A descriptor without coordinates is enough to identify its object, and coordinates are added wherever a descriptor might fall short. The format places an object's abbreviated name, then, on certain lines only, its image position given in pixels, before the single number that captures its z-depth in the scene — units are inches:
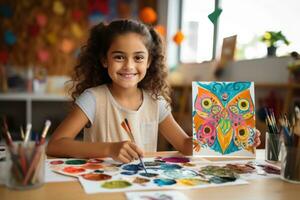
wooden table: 23.1
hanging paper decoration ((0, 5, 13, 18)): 144.9
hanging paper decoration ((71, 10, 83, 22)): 154.0
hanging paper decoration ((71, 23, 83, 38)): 153.9
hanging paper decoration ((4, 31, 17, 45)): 145.6
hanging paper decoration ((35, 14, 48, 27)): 148.7
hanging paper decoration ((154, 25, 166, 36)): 145.0
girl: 44.3
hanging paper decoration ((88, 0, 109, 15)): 154.6
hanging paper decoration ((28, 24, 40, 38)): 148.2
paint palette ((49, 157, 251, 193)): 25.7
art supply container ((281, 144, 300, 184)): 28.5
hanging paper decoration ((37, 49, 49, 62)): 150.4
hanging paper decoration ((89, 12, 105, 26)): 156.3
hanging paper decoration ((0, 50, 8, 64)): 147.1
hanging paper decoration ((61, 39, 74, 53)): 152.9
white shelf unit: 130.6
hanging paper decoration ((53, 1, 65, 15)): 150.3
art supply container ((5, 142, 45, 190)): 24.2
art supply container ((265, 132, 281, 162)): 35.8
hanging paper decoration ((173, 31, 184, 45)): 142.5
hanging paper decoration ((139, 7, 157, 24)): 153.3
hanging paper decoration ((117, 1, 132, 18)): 159.7
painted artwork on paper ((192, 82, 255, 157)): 36.7
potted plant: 81.8
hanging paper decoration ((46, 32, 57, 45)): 151.0
